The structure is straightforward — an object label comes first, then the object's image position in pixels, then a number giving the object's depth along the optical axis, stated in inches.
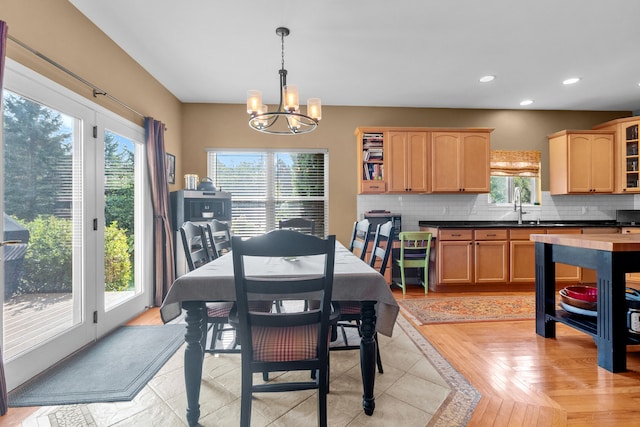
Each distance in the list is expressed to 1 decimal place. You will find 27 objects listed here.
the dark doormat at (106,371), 75.3
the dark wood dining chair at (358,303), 77.5
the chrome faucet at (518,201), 191.5
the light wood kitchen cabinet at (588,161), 186.7
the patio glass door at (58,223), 79.9
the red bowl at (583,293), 99.9
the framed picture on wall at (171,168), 168.4
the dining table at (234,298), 60.6
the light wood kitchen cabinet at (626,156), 181.8
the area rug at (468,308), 130.4
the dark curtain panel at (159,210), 142.9
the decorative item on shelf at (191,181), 167.2
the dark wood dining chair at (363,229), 100.0
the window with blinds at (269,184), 193.2
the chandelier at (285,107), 102.7
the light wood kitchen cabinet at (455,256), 170.9
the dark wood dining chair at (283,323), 52.1
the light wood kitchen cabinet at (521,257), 172.7
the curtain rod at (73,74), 77.9
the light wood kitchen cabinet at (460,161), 183.5
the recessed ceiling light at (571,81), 154.1
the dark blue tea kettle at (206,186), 170.2
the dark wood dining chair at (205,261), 76.9
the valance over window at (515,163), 197.5
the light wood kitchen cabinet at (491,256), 171.8
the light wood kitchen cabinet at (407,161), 182.2
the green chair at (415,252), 164.6
